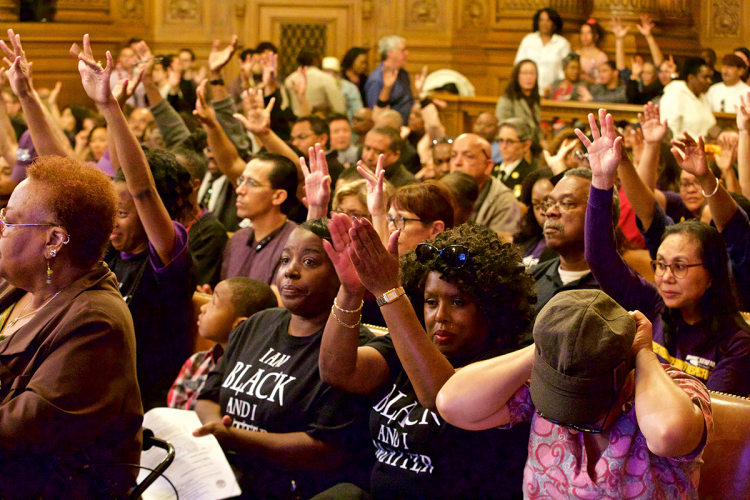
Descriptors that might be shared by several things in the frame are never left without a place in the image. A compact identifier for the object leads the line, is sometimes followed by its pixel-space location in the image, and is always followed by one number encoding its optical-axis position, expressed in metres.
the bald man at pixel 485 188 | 4.40
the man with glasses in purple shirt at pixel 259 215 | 3.55
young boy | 2.72
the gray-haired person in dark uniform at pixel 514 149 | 5.43
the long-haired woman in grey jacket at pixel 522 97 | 7.19
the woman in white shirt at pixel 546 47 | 9.02
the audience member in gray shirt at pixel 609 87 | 8.27
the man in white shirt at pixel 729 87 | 7.91
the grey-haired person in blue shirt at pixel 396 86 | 7.92
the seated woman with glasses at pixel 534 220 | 3.53
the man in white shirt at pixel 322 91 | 8.18
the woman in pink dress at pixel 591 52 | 8.99
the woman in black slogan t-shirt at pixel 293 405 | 2.19
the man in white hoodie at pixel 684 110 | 7.17
